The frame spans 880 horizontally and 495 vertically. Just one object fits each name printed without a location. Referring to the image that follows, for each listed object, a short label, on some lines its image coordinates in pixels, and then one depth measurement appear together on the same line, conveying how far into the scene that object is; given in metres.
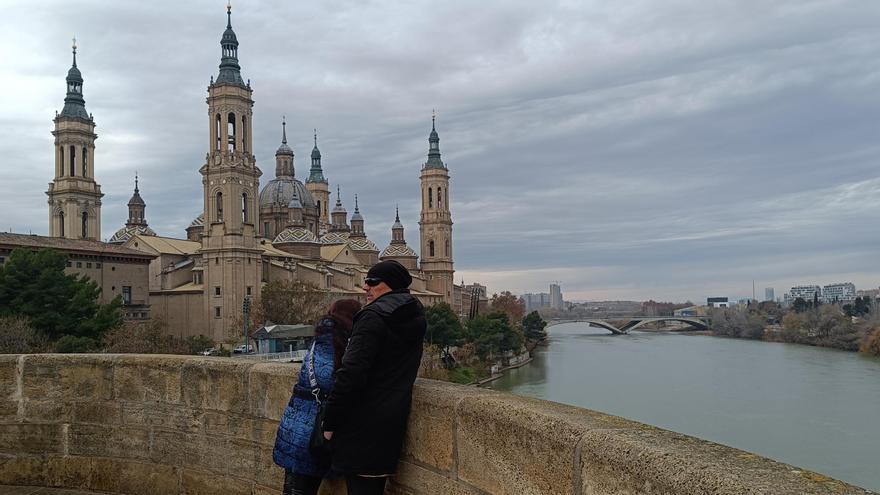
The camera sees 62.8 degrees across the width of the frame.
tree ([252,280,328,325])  47.97
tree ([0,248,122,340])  28.83
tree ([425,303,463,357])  51.06
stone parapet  2.70
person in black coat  2.95
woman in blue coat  3.36
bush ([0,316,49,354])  23.98
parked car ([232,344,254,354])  43.14
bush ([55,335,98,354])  25.66
